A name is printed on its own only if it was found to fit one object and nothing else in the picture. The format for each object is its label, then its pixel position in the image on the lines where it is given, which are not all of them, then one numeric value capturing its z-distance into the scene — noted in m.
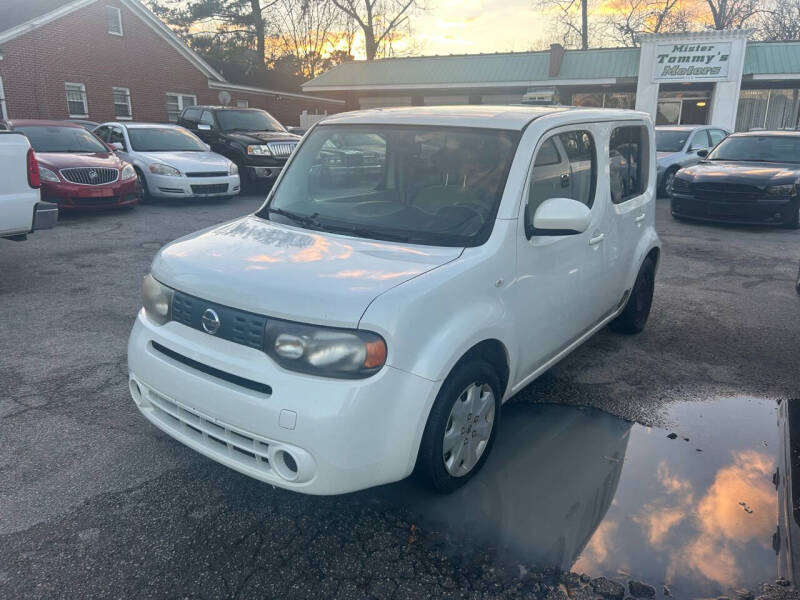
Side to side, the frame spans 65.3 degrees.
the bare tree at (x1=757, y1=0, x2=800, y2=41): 39.91
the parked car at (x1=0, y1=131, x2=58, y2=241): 6.00
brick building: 23.61
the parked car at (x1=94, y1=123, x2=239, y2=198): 12.27
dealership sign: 25.84
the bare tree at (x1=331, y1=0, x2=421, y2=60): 45.69
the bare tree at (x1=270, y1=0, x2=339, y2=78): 46.62
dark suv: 14.16
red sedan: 10.51
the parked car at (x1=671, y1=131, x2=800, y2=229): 10.48
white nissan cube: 2.52
